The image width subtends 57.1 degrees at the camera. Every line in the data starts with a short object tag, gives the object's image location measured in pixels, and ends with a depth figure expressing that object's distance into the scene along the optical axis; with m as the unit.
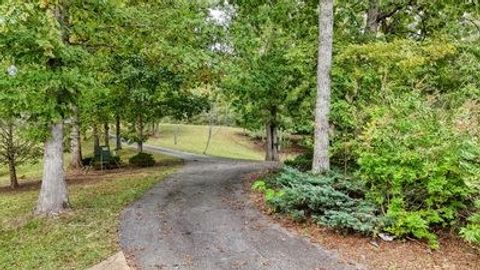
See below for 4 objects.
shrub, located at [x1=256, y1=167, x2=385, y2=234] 8.38
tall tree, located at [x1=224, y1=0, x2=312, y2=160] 12.59
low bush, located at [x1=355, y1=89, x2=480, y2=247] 8.03
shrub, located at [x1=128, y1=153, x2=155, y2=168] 23.23
